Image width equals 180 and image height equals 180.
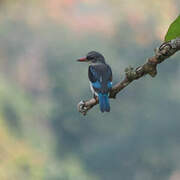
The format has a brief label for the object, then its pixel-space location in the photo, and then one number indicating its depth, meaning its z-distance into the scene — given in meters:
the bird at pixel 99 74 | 8.79
